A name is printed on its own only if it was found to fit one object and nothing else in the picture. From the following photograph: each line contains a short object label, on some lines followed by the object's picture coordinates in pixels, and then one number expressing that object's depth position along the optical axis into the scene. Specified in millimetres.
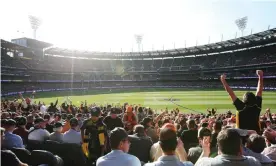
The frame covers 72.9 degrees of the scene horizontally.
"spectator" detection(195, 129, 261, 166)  2167
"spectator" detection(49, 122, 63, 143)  5203
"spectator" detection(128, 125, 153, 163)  4444
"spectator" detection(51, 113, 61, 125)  8293
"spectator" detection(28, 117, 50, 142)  5186
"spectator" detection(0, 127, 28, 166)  2745
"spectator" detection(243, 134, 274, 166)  2845
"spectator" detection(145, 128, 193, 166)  2371
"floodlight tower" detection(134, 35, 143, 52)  100639
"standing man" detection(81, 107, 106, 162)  4910
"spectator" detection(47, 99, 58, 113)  13824
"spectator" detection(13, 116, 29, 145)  5321
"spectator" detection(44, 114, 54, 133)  6800
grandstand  52592
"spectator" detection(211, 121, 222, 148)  3710
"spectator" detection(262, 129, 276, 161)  3267
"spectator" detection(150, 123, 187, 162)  3130
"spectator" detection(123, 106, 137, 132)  6846
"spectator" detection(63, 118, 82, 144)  5162
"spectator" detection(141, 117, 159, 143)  5467
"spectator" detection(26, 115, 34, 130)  6655
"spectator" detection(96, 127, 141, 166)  2801
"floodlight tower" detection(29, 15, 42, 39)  76940
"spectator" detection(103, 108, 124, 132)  6075
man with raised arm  3707
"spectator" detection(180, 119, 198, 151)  4771
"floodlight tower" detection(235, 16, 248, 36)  80001
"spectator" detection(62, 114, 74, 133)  6564
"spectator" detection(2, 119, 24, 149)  4023
